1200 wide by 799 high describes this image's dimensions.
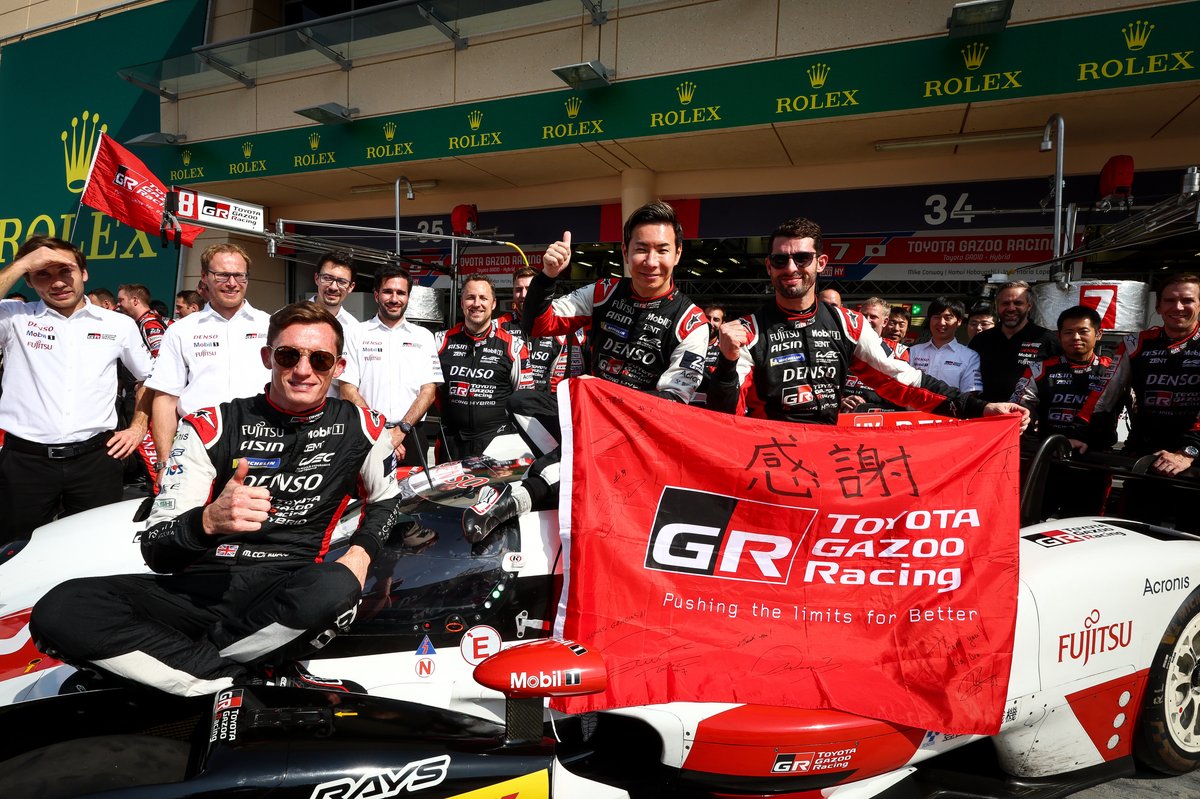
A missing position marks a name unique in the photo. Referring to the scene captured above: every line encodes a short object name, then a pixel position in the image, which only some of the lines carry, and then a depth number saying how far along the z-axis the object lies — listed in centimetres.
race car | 147
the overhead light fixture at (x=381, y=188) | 1130
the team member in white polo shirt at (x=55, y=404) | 357
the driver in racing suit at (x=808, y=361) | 321
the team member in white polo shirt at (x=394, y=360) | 474
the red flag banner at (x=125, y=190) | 759
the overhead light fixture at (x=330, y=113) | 1020
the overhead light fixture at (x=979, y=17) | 641
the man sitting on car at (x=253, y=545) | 183
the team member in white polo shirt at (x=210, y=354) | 374
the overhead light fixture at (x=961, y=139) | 771
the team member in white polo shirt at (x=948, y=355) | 568
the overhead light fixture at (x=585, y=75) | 827
